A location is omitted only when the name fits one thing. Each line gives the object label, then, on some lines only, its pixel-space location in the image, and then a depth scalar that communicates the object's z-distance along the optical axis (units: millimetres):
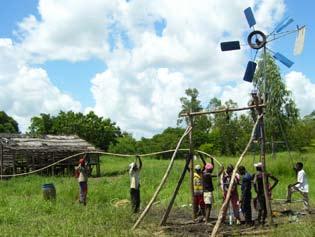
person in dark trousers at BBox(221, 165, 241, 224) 11258
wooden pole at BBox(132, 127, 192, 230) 10594
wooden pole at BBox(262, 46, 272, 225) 10188
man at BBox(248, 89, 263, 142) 10562
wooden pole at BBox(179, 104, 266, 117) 10609
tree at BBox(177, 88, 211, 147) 46250
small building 29906
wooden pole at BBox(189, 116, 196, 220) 11883
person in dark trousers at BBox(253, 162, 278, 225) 11008
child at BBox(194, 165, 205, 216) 12011
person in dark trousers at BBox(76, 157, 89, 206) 14766
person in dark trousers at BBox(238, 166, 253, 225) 10984
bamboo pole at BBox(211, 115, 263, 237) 9080
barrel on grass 15281
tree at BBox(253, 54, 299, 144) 23977
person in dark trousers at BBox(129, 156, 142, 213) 13148
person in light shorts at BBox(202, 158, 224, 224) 11219
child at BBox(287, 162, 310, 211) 12250
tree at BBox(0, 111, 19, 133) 50612
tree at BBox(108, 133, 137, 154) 47719
